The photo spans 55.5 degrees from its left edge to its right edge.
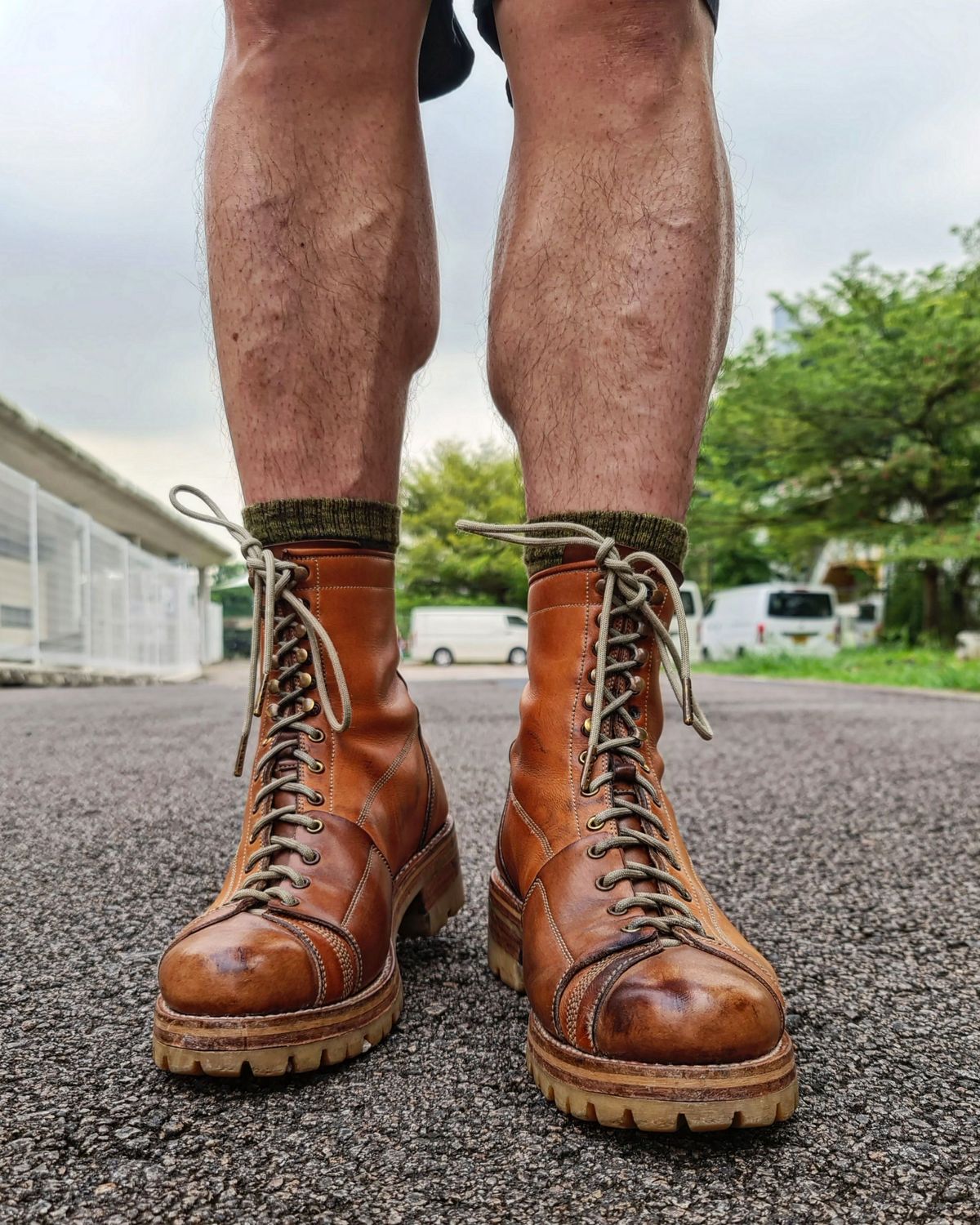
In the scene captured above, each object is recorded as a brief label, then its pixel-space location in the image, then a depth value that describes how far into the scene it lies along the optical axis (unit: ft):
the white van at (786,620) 49.29
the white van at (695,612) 61.71
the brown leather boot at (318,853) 1.95
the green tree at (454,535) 86.07
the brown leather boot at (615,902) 1.75
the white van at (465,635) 72.33
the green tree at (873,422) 37.45
